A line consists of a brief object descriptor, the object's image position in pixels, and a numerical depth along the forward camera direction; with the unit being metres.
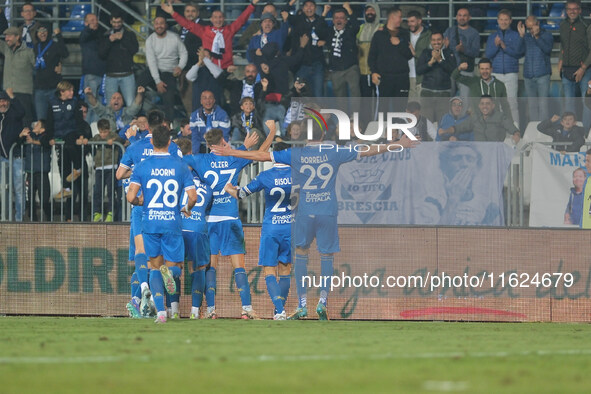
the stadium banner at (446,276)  16.23
